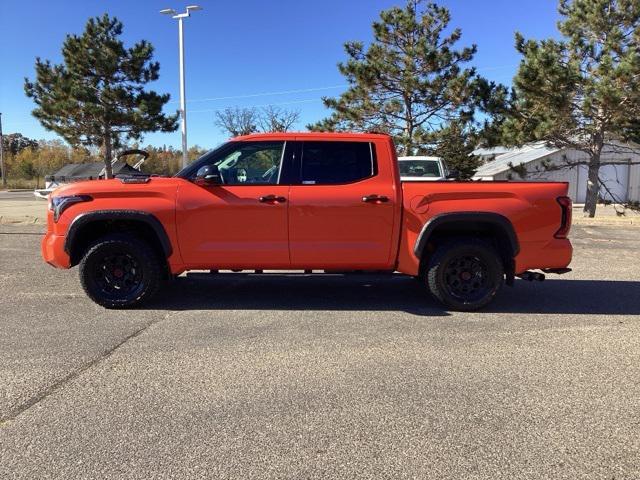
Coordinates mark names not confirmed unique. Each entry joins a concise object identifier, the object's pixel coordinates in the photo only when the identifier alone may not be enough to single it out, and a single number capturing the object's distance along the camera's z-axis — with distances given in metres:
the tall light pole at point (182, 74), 22.12
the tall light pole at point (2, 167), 59.94
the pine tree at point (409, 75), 19.91
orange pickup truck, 5.66
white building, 27.91
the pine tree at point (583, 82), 14.35
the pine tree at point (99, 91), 21.97
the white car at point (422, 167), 13.55
